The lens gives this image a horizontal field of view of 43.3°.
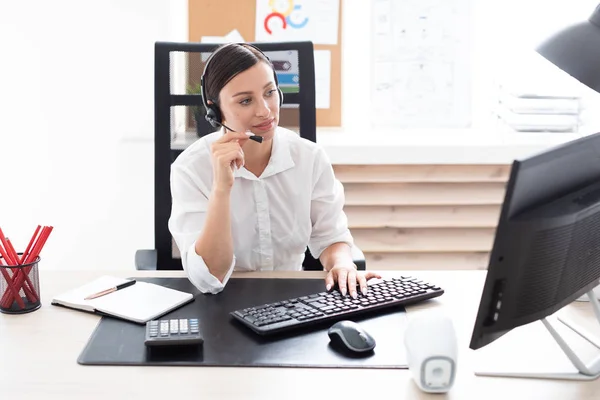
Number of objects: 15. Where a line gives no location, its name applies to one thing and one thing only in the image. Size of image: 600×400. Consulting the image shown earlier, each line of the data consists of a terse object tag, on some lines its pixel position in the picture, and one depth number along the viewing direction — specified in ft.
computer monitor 3.29
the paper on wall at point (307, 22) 9.34
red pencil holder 4.59
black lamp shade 3.93
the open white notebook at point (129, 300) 4.56
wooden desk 3.61
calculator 4.05
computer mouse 4.03
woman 5.17
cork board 9.18
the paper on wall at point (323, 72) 9.46
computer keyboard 4.30
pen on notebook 4.79
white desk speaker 3.59
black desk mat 3.93
